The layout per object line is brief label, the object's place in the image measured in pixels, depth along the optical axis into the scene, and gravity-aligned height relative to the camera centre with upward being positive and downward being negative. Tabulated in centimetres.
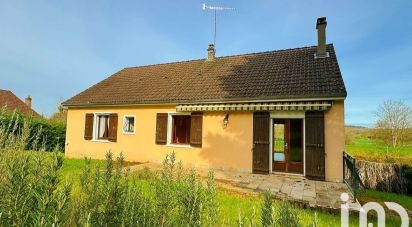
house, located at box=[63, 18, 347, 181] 1233 +120
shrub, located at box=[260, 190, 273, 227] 172 -53
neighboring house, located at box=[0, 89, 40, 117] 3803 +461
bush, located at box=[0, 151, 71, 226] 153 -45
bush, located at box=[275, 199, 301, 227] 165 -55
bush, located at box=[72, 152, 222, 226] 206 -63
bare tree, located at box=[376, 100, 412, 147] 3531 +290
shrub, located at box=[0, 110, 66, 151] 2367 +12
